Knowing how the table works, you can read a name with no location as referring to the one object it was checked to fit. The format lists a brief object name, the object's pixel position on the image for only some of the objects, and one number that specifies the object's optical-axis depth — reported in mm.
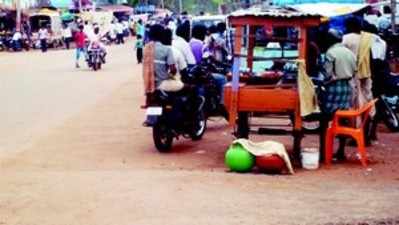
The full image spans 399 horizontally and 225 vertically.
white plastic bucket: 9930
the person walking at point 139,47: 32481
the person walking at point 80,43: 30719
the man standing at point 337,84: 10516
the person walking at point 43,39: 49406
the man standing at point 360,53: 11336
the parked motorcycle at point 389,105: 13227
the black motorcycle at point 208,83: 13023
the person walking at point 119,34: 60816
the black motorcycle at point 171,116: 11438
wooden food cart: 10039
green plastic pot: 9523
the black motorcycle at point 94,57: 29328
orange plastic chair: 10133
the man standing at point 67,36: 53156
